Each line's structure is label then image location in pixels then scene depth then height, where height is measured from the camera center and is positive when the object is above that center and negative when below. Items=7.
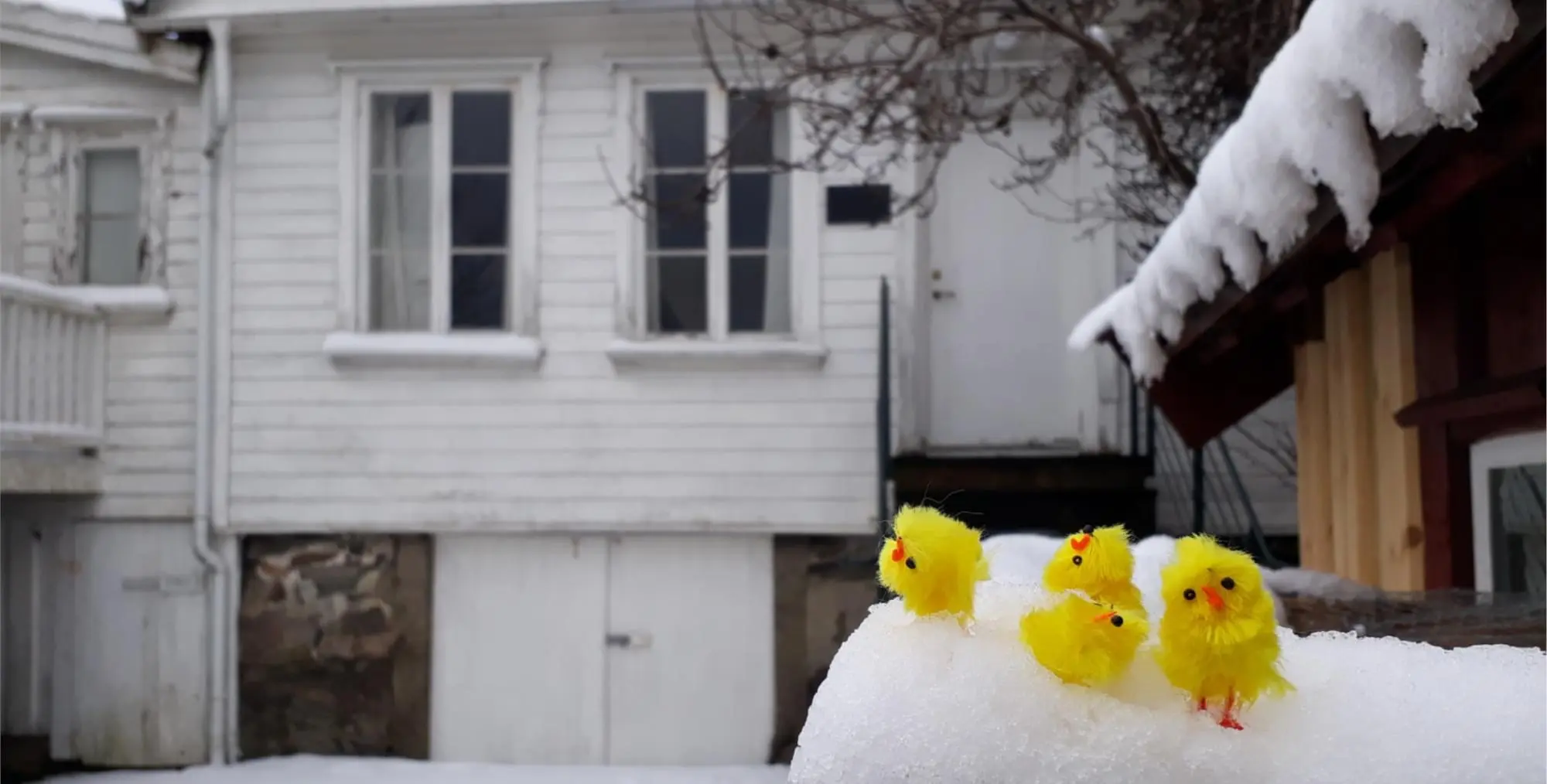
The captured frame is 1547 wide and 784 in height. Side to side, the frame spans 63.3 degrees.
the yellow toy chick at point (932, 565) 1.15 -0.10
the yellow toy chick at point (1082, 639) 1.12 -0.16
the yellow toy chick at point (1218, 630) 1.12 -0.16
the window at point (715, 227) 7.81 +1.45
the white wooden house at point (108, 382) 8.01 +0.49
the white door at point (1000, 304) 7.82 +0.96
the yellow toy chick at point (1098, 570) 1.22 -0.11
